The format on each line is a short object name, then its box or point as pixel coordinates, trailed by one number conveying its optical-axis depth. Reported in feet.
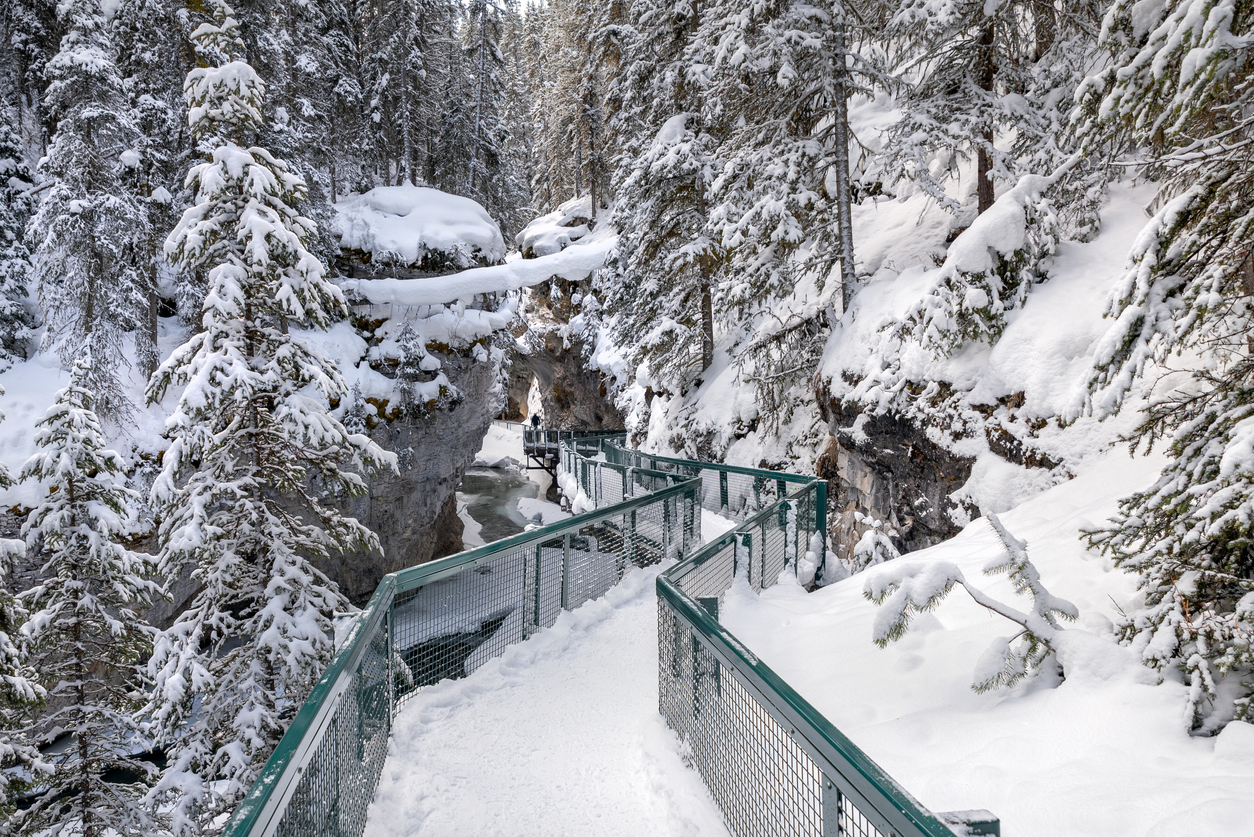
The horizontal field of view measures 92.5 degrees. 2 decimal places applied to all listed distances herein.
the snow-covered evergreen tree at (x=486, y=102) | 101.04
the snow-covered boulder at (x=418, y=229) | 73.92
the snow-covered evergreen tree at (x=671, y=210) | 61.11
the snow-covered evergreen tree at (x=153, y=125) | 54.75
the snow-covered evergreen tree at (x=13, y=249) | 56.54
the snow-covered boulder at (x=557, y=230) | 127.44
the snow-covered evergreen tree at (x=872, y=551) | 28.84
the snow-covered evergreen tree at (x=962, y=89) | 36.94
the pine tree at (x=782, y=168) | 45.60
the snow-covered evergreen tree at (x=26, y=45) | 61.82
